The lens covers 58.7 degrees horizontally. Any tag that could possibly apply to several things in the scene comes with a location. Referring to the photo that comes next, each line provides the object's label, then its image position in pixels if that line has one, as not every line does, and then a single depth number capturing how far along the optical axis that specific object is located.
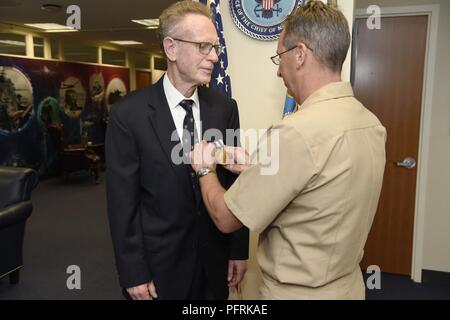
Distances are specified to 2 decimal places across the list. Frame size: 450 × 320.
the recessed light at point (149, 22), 7.57
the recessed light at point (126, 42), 10.60
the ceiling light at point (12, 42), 8.02
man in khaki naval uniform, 1.12
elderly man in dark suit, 1.50
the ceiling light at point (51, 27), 7.90
